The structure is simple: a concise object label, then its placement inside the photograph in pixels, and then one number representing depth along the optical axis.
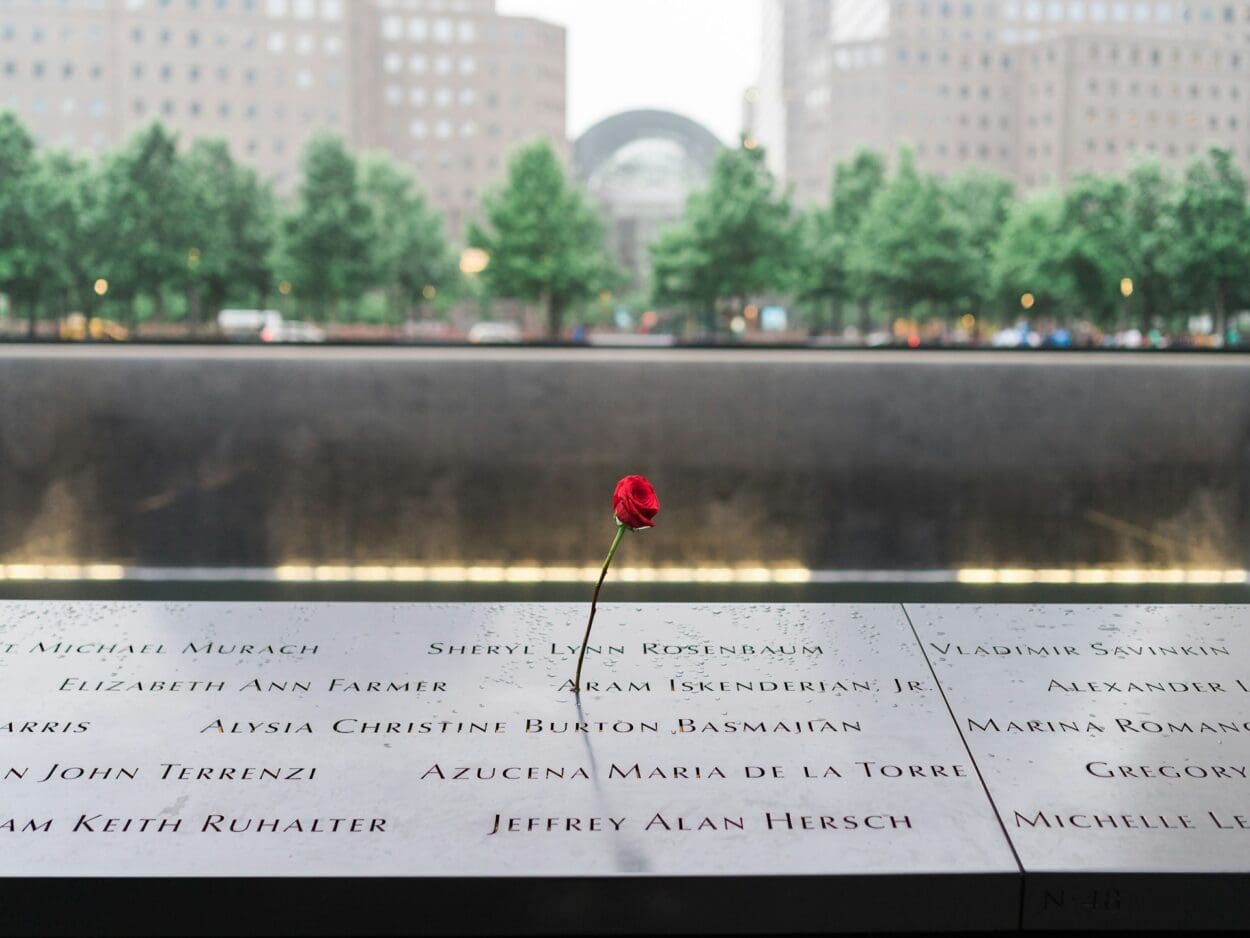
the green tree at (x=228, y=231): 34.16
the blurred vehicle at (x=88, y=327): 30.47
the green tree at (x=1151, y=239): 20.42
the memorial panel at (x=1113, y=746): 2.20
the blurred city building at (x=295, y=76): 41.03
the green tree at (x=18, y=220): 29.47
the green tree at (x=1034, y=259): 27.30
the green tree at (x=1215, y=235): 18.53
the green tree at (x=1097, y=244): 23.61
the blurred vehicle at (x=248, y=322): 37.78
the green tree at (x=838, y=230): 36.47
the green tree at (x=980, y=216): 33.56
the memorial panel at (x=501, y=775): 2.18
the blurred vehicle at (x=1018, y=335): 29.58
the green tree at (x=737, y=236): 35.72
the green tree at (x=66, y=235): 30.28
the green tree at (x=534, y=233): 38.41
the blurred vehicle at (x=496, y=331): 43.87
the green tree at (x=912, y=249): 34.12
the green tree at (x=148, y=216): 32.00
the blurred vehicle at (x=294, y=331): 35.94
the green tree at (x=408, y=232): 41.03
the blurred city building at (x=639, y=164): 110.50
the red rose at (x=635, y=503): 2.59
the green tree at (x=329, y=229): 36.03
